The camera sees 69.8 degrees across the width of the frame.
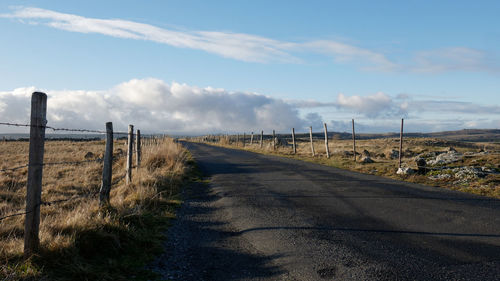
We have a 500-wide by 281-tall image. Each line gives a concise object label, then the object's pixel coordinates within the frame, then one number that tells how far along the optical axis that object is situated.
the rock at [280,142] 41.33
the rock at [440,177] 13.30
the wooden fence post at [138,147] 13.30
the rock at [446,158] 16.14
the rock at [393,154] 26.21
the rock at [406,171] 14.69
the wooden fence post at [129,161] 10.59
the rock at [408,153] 28.00
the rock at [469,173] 12.72
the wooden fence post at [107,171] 7.54
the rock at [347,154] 26.01
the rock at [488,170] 13.28
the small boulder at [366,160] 19.95
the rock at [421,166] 14.78
